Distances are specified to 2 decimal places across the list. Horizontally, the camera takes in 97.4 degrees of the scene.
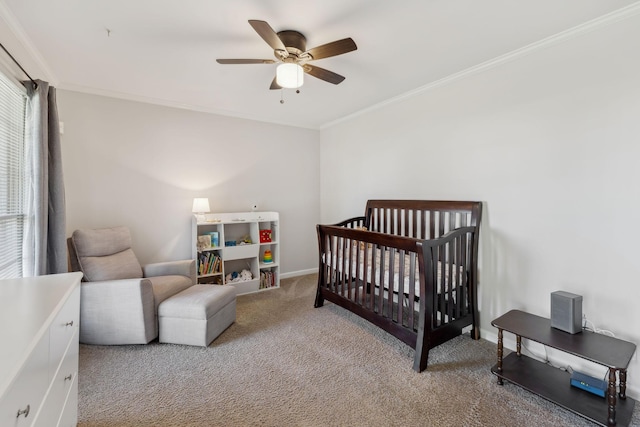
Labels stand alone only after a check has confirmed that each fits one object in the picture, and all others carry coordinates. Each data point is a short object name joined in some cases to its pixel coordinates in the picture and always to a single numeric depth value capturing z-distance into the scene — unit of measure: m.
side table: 1.49
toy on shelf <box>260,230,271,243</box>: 3.91
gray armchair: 2.29
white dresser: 0.69
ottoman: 2.33
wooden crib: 2.05
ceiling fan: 1.78
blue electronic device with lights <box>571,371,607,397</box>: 1.64
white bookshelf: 3.48
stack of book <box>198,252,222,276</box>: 3.43
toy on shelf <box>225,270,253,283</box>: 3.67
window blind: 1.92
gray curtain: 2.05
